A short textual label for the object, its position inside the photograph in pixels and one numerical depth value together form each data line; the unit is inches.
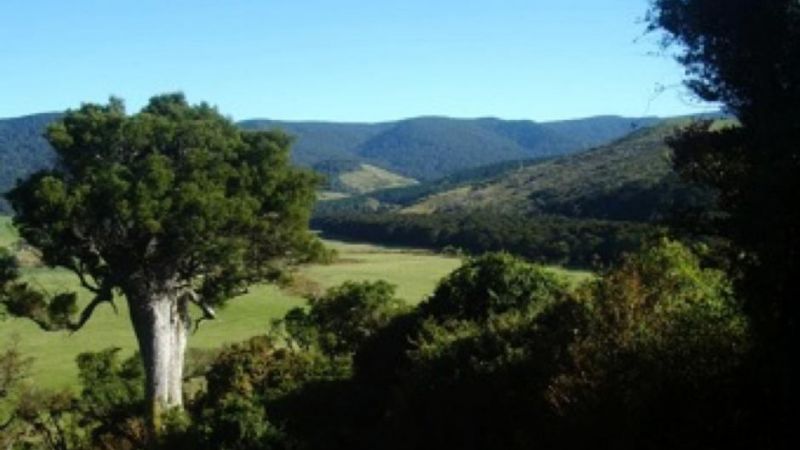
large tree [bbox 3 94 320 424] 908.6
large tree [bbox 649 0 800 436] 424.8
